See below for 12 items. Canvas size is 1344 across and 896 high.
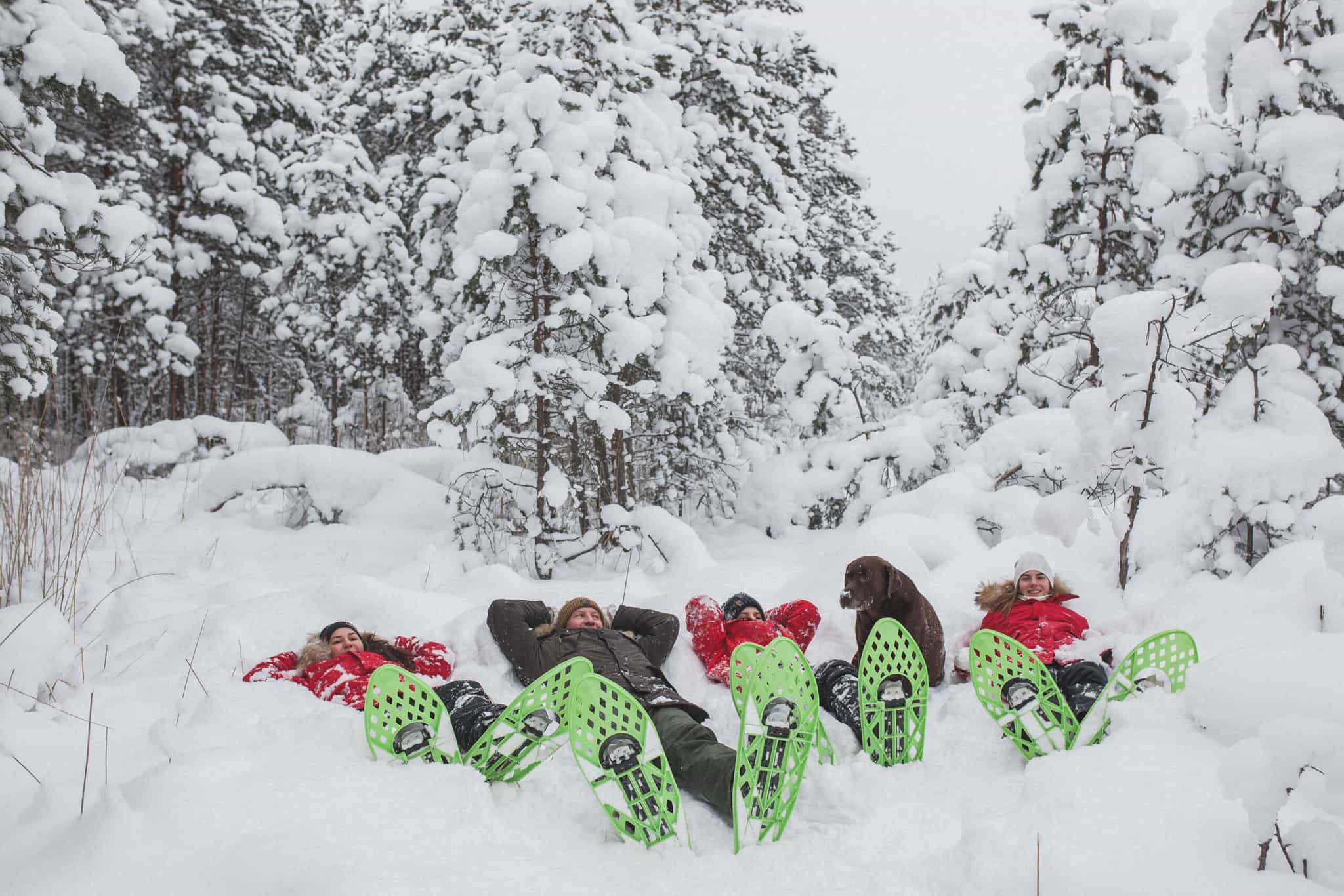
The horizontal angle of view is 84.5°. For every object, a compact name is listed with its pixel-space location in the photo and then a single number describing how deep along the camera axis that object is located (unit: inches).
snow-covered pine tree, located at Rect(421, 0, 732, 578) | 222.7
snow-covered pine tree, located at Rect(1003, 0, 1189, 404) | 223.0
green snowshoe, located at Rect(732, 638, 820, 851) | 99.8
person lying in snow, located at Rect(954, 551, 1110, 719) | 131.7
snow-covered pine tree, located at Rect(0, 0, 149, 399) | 152.8
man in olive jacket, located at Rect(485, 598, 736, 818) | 117.3
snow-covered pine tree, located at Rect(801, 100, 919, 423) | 339.0
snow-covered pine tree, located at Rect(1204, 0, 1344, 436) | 173.2
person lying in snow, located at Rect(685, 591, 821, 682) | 170.4
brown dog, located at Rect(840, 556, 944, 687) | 150.1
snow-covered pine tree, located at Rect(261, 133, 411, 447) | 439.5
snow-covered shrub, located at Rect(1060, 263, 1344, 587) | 157.0
